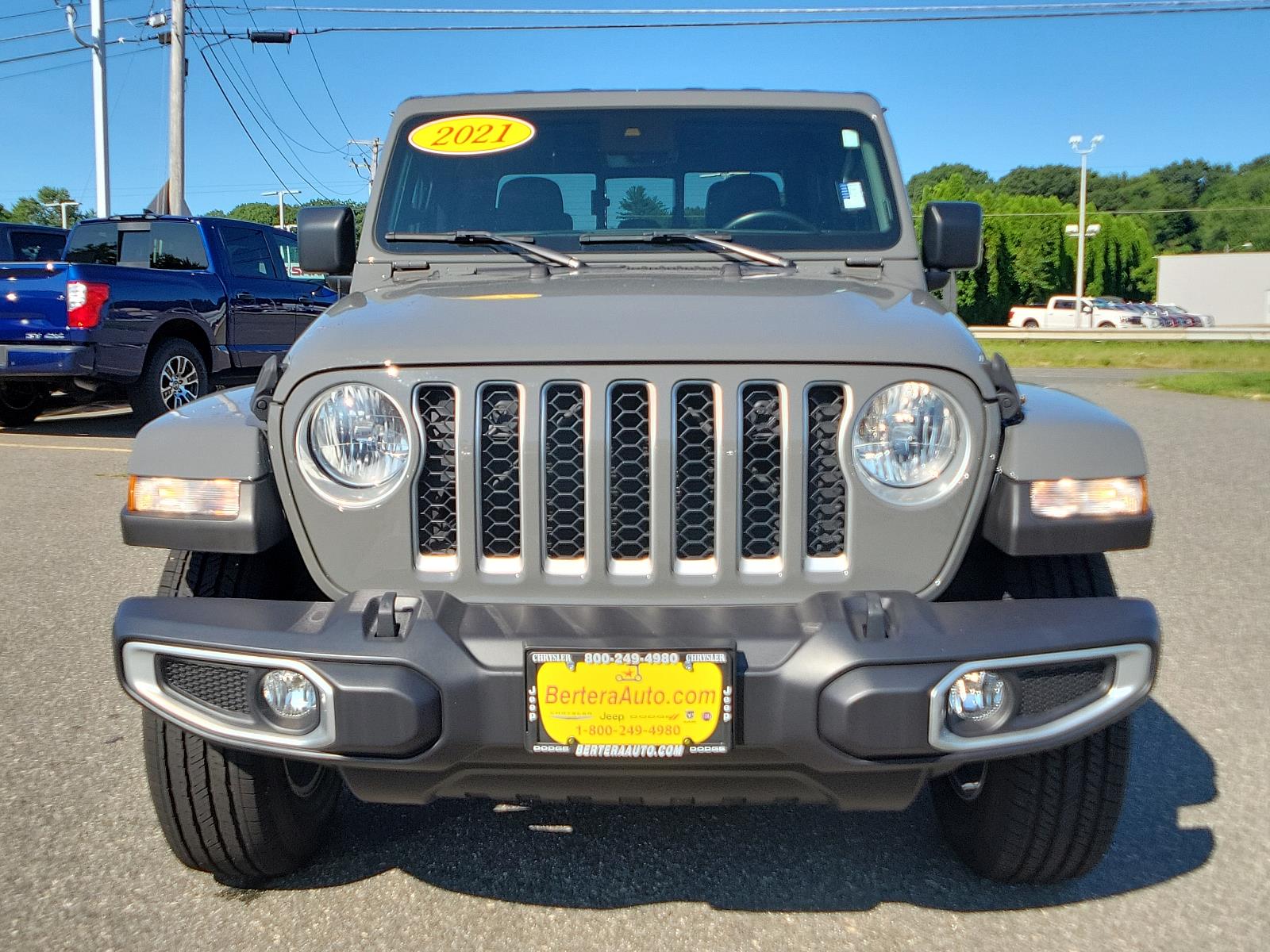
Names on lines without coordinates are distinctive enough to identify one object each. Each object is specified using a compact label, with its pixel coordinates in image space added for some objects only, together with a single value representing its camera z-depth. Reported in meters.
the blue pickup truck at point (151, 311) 9.77
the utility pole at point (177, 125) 20.83
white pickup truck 53.09
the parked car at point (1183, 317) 55.28
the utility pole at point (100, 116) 20.47
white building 70.81
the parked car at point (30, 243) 12.45
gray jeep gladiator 2.14
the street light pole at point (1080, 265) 51.07
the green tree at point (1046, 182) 116.62
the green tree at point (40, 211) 78.27
